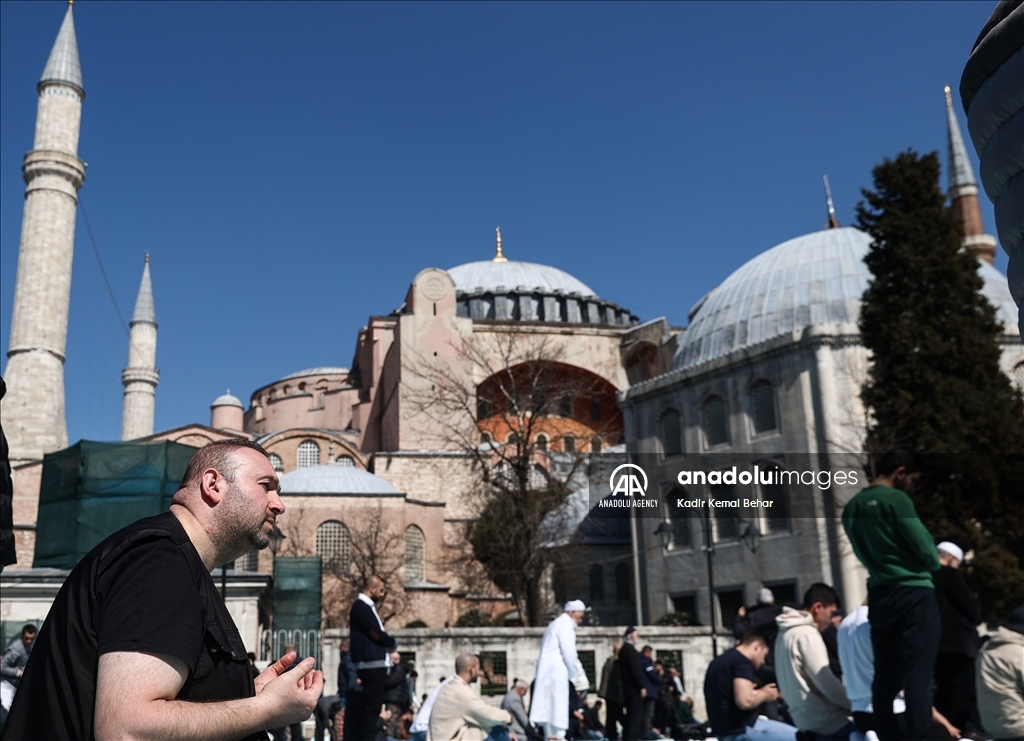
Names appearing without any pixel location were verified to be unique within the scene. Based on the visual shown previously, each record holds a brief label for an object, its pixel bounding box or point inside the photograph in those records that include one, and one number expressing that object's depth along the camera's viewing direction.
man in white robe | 8.02
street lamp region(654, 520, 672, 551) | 19.59
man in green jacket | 4.54
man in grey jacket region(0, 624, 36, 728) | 8.41
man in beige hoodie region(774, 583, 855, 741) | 5.45
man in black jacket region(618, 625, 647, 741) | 10.40
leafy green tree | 20.52
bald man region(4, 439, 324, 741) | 1.91
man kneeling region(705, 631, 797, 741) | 5.86
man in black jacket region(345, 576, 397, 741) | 7.87
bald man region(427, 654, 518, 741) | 7.10
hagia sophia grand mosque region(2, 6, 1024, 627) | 27.09
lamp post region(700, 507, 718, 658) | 18.49
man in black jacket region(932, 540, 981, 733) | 5.71
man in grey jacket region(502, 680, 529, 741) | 10.33
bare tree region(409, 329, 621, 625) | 25.72
